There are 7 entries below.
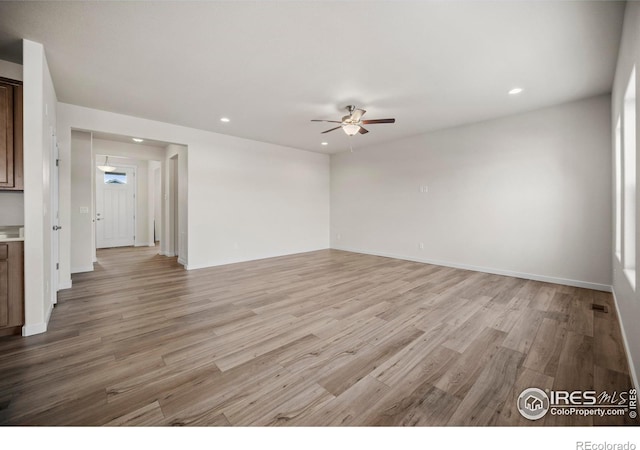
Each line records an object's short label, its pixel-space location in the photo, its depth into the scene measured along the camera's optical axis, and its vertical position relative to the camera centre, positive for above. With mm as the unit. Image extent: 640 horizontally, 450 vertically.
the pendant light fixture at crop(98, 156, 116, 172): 7588 +1678
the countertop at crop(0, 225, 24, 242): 2455 -91
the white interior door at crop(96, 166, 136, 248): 7930 +528
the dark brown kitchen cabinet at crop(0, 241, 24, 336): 2406 -593
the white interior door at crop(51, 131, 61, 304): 3252 +70
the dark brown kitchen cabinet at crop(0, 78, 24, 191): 2561 +880
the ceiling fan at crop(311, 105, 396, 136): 3770 +1549
